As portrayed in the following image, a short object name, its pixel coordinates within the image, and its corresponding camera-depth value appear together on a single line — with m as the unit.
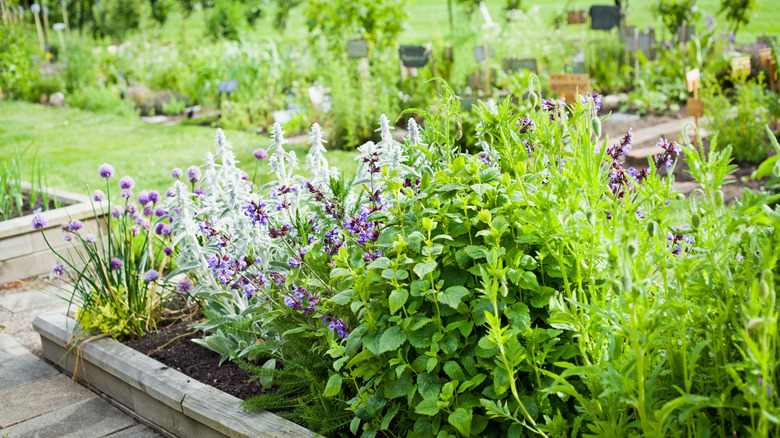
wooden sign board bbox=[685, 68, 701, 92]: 4.65
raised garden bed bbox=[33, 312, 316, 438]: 2.32
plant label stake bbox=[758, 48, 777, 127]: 6.10
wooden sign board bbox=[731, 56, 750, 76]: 5.34
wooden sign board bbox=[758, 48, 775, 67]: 6.10
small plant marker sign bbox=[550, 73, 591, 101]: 4.95
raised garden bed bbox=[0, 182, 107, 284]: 4.35
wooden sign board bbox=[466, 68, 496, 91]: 6.68
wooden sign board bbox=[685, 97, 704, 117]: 4.71
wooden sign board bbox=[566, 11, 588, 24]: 8.91
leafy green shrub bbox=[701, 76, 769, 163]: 5.59
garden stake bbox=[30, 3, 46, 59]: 12.15
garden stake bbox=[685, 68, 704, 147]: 4.68
